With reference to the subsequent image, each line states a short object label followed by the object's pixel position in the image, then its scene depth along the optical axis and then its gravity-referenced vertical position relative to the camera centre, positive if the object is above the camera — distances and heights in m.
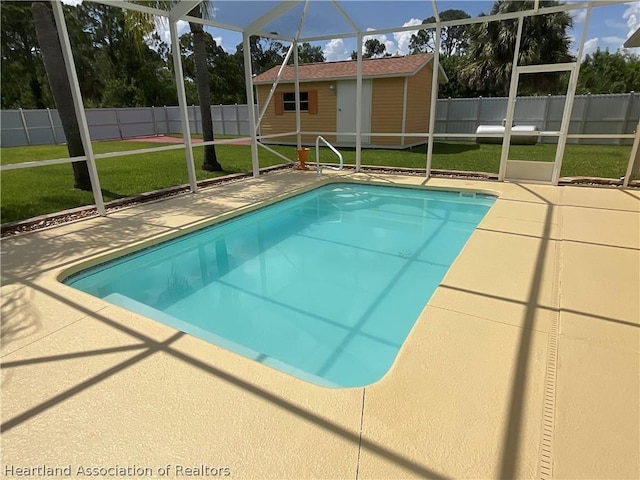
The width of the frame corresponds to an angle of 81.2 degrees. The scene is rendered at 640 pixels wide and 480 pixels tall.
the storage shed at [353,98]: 13.66 +0.68
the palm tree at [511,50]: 15.59 +2.64
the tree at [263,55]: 26.20 +4.50
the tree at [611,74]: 22.66 +2.18
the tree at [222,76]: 27.39 +3.11
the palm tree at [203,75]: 8.30 +1.07
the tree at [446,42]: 31.73 +6.20
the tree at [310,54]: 27.00 +4.52
